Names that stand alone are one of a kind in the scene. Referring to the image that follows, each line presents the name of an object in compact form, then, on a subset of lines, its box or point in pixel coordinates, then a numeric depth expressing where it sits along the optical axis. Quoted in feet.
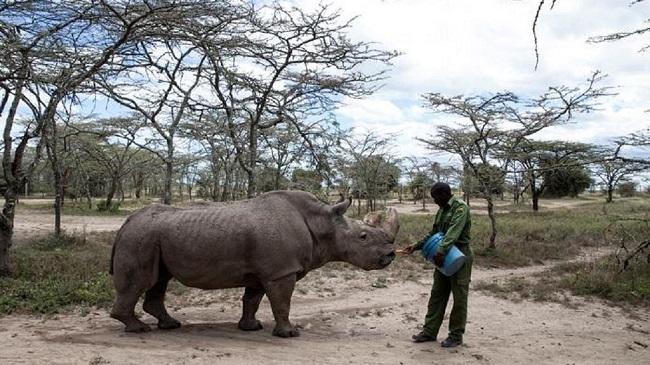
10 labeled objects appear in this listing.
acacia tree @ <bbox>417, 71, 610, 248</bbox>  52.60
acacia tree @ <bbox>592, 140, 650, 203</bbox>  29.17
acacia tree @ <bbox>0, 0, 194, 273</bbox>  25.13
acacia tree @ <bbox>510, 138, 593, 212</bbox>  103.56
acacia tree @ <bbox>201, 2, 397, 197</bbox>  40.88
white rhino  21.15
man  21.27
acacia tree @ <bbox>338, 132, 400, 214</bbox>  94.84
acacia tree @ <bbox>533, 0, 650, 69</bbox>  25.34
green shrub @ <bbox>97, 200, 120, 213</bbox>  99.09
